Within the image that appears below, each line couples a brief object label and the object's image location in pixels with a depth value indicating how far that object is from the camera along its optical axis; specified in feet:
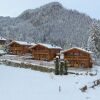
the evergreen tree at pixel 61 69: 162.16
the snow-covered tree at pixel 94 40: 240.53
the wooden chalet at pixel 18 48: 266.36
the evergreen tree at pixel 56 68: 161.58
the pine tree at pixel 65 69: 163.63
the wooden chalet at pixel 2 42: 304.91
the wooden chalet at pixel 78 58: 203.62
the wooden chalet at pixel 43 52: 236.43
